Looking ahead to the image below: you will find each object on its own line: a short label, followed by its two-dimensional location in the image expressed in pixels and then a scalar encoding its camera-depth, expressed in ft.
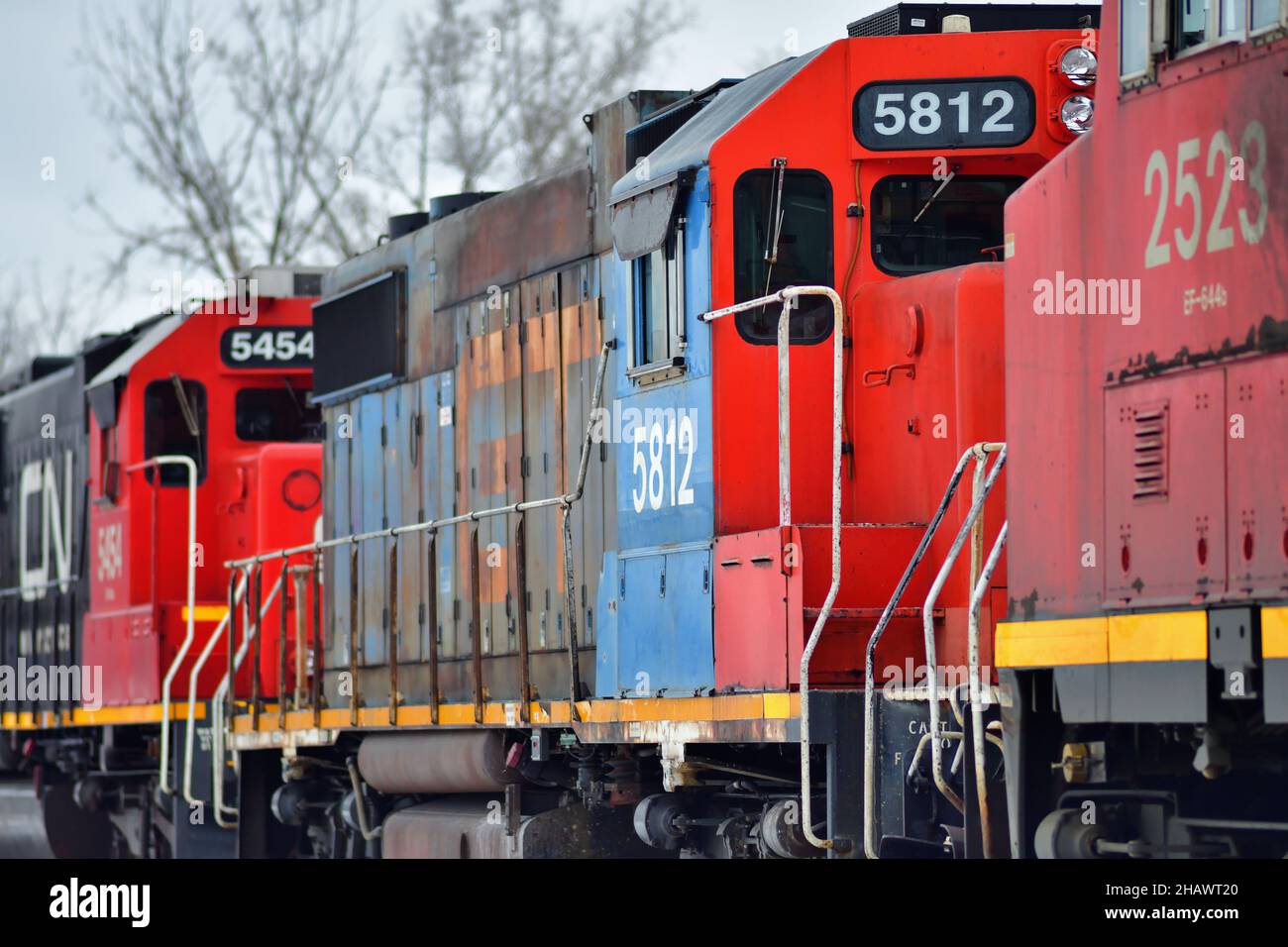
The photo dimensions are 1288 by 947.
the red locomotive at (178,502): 102.63
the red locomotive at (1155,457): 38.83
